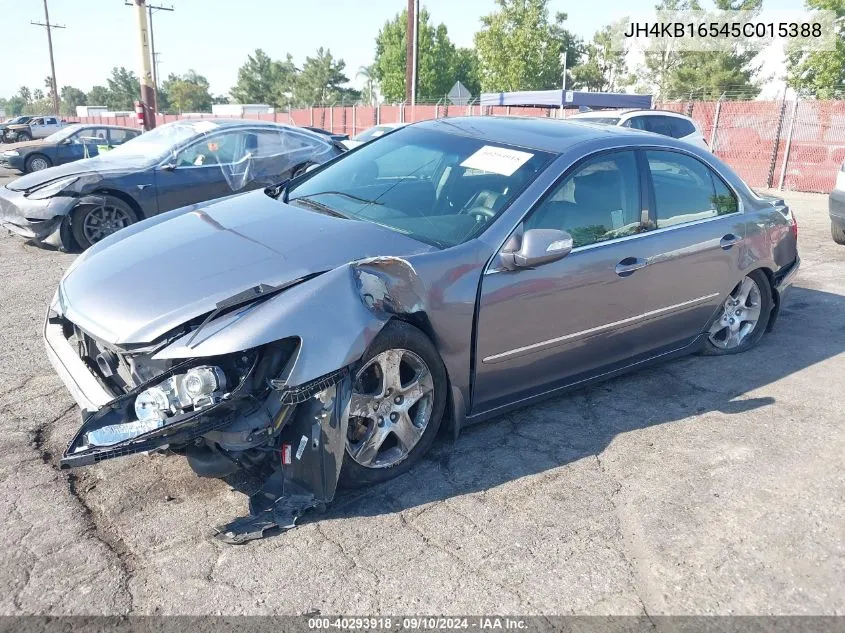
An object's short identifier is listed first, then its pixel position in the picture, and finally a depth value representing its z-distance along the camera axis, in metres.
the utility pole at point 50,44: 57.78
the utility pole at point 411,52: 24.12
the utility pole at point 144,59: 20.88
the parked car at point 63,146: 18.11
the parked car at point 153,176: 7.28
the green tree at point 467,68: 70.50
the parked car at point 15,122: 33.97
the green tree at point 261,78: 91.94
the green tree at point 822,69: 26.66
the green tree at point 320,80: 81.19
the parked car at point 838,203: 8.07
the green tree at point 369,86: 79.56
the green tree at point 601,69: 67.18
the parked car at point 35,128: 33.28
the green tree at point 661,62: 54.69
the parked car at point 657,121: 10.80
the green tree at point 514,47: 52.81
